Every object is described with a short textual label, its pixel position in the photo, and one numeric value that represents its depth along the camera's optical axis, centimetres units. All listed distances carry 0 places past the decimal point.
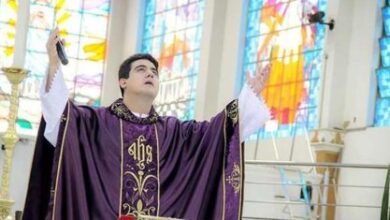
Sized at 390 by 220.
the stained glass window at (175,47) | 1388
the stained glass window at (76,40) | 1509
